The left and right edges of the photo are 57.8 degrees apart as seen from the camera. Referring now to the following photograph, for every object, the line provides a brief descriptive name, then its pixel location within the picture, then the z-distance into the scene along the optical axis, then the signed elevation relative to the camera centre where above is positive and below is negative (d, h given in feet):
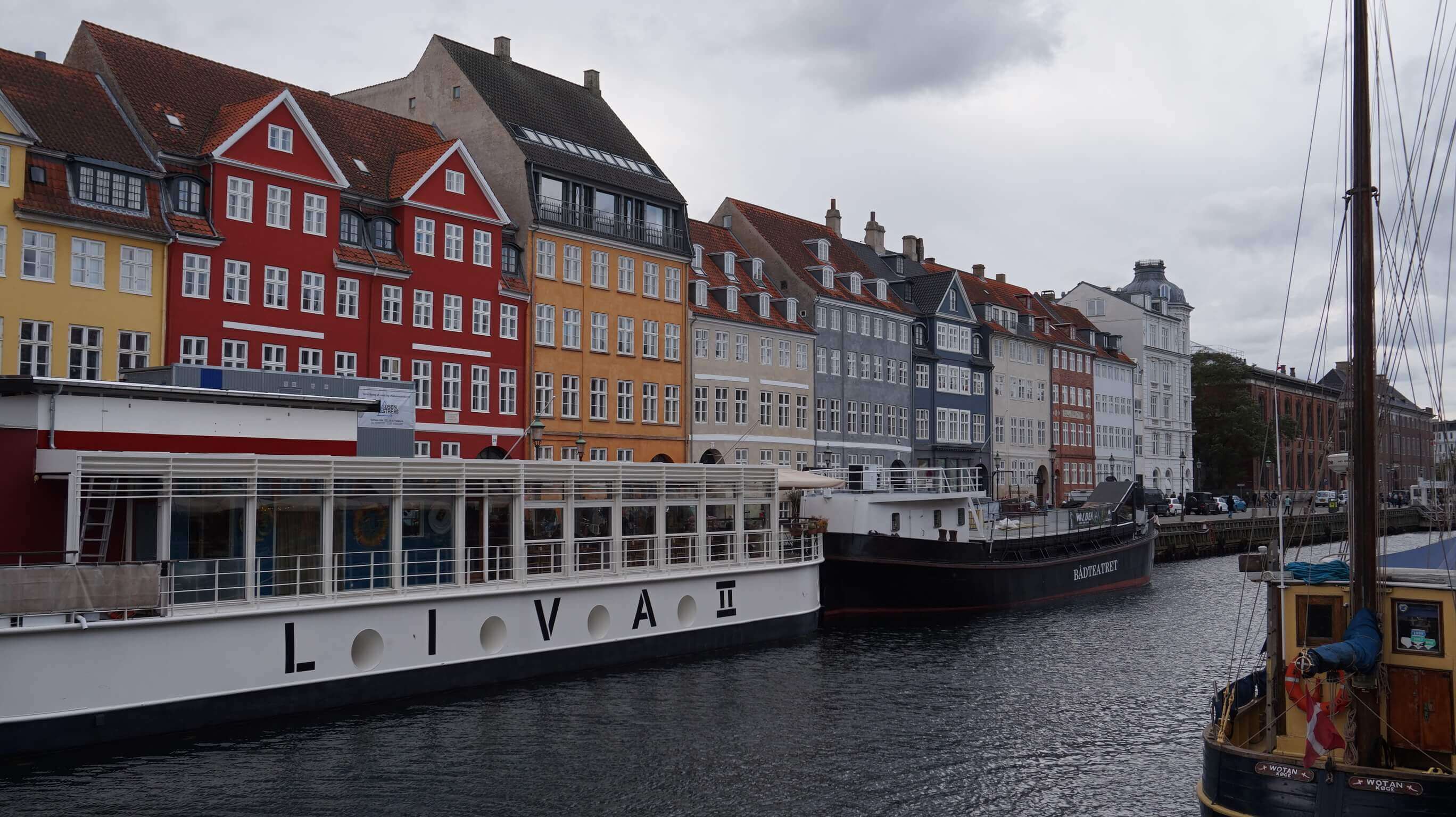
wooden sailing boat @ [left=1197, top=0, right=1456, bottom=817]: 45.21 -6.55
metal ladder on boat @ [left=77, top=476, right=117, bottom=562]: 68.90 -2.11
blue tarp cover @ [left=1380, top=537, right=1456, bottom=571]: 52.70 -3.00
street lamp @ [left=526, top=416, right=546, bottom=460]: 103.35 +4.32
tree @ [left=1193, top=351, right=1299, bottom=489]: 335.26 +16.53
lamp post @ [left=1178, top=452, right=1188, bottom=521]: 319.68 +4.06
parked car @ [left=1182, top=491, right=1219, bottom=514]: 286.66 -4.39
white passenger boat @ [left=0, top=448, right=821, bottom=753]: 63.31 -6.22
